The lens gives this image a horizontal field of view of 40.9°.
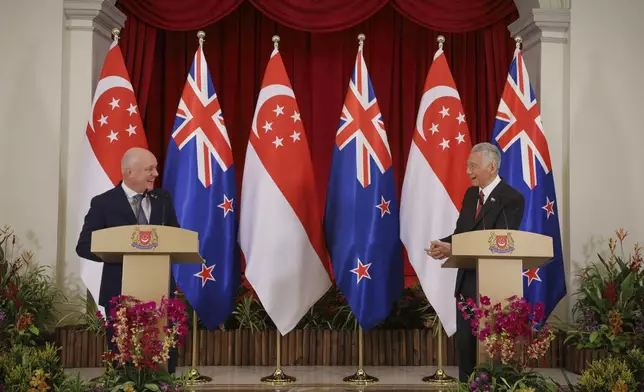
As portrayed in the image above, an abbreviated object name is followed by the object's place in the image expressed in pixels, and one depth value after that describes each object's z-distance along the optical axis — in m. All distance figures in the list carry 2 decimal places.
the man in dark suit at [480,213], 4.46
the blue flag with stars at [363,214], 5.80
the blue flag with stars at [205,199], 5.76
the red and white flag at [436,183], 5.87
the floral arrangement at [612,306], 5.63
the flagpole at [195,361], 5.49
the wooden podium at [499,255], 4.03
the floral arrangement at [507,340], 3.98
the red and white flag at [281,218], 5.79
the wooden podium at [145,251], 3.95
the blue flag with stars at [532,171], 6.05
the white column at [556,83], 6.52
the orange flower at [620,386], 4.25
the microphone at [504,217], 4.40
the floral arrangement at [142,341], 3.89
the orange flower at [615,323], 5.63
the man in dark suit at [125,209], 4.41
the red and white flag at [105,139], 5.96
